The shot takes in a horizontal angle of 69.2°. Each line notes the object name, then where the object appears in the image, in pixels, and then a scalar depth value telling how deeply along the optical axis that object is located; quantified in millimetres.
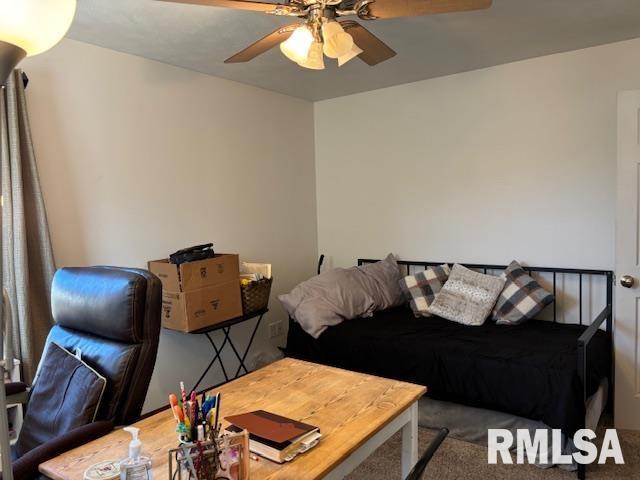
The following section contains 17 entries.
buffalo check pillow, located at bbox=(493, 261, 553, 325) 2986
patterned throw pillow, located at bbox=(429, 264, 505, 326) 3064
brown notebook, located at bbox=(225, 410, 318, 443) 1165
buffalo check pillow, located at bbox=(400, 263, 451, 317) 3314
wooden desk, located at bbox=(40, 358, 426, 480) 1114
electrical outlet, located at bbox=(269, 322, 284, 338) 3910
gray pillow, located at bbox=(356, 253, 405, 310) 3439
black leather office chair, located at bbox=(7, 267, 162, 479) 1562
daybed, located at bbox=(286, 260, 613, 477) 2258
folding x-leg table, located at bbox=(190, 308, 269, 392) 2811
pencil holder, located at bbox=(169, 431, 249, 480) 934
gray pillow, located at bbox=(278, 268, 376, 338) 3113
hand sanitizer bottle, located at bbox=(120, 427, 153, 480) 998
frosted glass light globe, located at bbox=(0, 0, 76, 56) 731
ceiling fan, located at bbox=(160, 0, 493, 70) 1574
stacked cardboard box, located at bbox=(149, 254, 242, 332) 2617
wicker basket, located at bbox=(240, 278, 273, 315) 2994
